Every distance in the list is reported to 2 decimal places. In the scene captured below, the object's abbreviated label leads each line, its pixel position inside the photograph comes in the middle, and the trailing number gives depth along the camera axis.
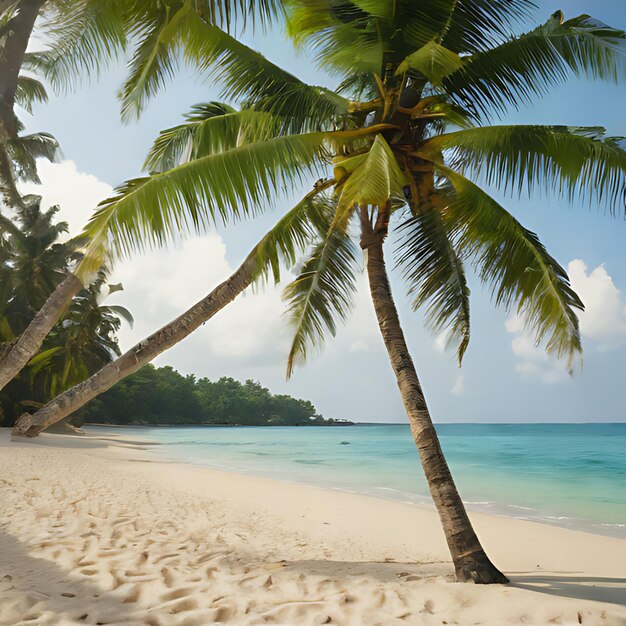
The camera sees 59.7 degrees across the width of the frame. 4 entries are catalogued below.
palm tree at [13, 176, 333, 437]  6.14
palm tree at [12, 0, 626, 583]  4.88
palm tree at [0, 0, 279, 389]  5.73
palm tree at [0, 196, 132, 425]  19.97
